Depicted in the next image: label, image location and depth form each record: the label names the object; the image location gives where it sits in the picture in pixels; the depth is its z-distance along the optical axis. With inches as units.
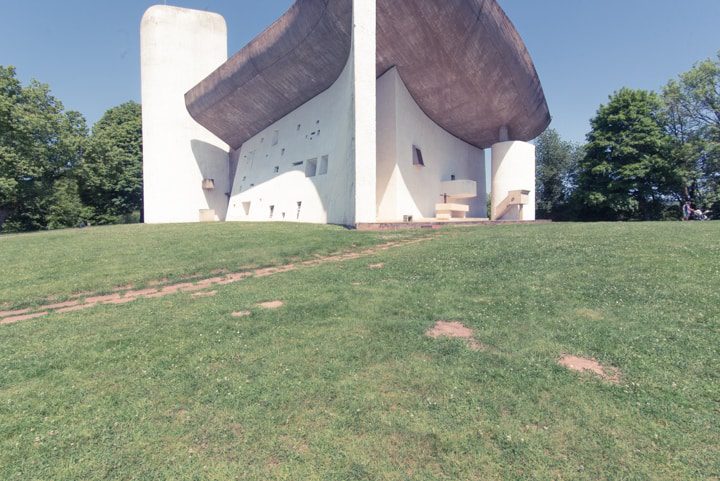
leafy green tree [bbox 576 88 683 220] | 1280.8
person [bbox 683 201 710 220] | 1173.6
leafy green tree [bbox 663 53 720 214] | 1224.8
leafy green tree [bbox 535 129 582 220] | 1788.9
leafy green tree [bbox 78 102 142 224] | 1462.7
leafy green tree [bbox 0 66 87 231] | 1054.4
